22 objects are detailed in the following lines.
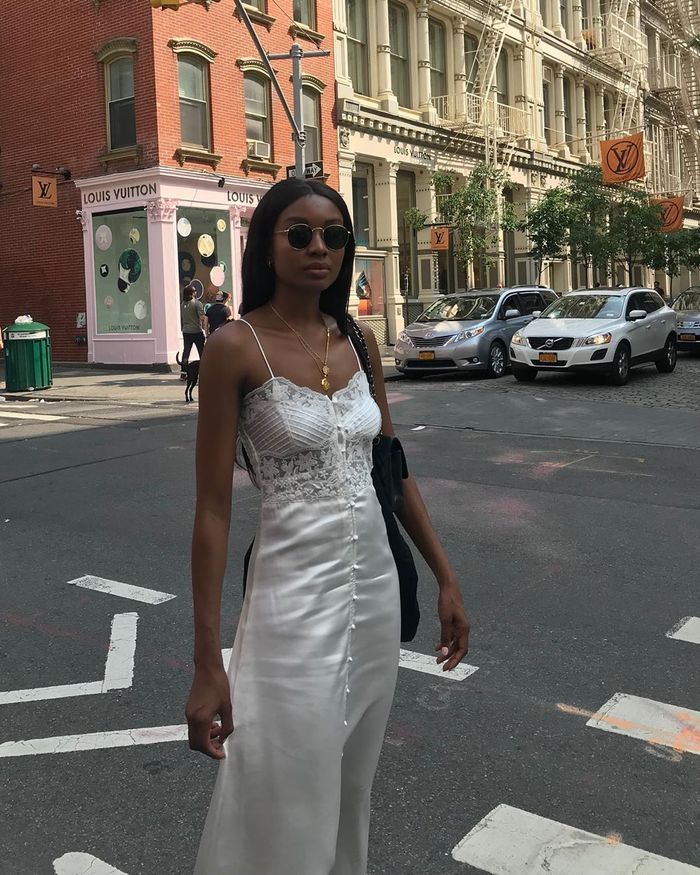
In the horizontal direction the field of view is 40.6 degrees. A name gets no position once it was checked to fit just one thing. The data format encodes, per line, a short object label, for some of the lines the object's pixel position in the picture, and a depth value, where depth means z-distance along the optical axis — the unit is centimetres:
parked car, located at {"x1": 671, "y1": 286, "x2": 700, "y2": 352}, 2255
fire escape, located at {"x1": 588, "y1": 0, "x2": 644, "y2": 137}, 3775
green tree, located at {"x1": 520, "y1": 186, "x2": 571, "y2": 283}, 2866
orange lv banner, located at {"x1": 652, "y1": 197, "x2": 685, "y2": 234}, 3375
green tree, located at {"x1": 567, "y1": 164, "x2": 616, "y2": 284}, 2809
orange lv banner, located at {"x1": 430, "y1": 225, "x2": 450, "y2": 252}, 2648
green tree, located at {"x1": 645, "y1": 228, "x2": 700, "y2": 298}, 2967
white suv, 1667
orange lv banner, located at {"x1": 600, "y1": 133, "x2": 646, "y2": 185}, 2789
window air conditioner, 2348
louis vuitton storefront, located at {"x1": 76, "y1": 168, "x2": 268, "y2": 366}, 2147
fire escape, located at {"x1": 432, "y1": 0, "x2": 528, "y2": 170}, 2970
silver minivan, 1836
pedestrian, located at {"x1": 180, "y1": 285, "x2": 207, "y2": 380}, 1731
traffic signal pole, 1677
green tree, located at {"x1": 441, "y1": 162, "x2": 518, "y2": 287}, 2658
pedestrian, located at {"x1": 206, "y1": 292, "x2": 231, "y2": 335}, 1700
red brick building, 2142
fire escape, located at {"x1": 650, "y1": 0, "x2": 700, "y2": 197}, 4066
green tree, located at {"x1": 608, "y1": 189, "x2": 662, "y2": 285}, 2842
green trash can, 1783
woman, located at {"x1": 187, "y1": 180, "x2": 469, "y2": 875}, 198
